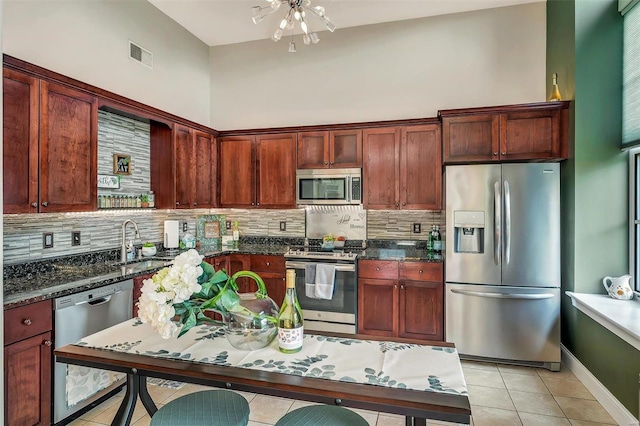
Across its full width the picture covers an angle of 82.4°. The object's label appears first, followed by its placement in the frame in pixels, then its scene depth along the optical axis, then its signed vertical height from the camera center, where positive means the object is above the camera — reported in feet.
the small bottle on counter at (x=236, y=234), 15.52 -0.92
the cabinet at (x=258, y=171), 14.20 +1.67
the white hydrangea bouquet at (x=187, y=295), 4.11 -0.99
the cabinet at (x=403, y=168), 12.66 +1.60
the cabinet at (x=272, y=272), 13.30 -2.19
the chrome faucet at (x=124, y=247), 10.93 -1.03
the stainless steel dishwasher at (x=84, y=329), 7.59 -2.60
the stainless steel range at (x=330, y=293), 12.40 -2.70
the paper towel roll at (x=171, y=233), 13.23 -0.75
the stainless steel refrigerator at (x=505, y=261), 10.64 -1.43
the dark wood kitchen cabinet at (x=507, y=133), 10.77 +2.44
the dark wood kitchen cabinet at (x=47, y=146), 7.56 +1.51
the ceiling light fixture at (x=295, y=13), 8.82 +4.93
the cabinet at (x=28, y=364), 6.65 -2.90
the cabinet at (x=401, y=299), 11.73 -2.83
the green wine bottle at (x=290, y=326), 4.67 -1.47
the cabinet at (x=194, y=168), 12.80 +1.66
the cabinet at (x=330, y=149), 13.47 +2.39
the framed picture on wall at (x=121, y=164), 11.35 +1.53
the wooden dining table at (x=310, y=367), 3.73 -1.84
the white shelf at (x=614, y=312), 7.00 -2.17
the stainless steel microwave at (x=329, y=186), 13.39 +1.00
